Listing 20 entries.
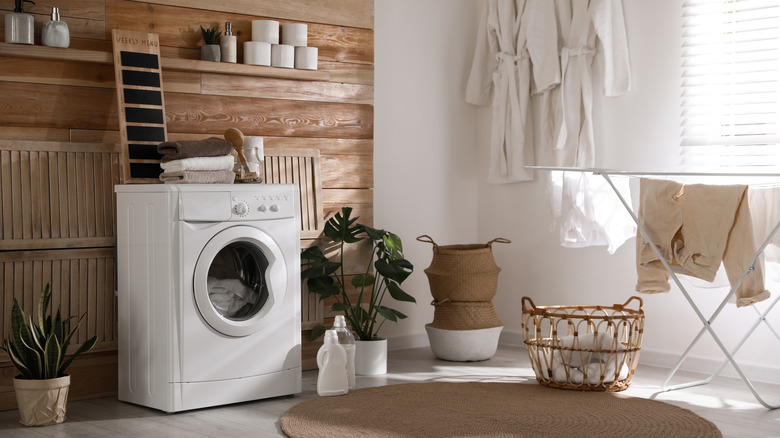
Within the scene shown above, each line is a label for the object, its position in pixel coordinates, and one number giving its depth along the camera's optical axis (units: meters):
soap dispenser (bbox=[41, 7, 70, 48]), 3.20
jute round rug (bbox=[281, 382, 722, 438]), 2.76
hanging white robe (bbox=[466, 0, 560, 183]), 4.43
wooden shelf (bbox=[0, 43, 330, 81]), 3.17
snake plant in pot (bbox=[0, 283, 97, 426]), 2.92
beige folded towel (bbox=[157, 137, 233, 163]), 3.19
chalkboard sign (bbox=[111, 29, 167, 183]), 3.33
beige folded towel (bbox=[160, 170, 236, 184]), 3.19
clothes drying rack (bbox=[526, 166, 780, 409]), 3.00
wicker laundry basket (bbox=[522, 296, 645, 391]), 3.33
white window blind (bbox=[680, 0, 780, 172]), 3.68
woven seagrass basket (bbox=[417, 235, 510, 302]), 4.19
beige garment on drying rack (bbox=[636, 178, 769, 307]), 3.06
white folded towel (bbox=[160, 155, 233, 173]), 3.18
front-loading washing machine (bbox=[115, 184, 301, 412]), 3.06
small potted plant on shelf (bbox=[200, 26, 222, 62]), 3.66
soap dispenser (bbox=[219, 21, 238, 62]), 3.71
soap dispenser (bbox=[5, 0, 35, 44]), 3.13
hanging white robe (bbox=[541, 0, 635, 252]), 4.06
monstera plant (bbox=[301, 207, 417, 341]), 3.88
